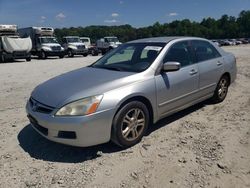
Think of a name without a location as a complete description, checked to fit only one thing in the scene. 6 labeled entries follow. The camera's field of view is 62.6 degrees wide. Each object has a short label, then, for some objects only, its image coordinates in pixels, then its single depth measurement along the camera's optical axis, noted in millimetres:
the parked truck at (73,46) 21718
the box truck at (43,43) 19186
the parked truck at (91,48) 26294
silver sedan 2689
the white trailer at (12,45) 16158
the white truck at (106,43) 25921
